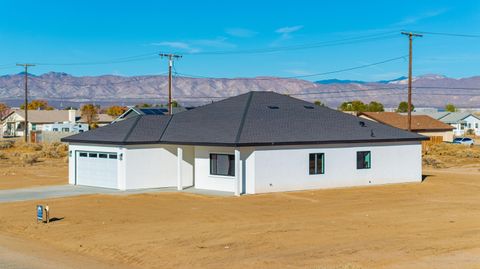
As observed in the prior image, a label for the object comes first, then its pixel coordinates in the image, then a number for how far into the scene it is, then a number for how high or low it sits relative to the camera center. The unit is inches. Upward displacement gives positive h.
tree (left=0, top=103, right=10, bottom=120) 5899.6 +192.6
